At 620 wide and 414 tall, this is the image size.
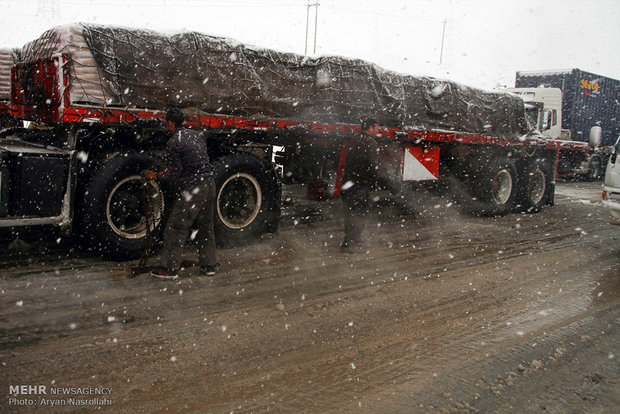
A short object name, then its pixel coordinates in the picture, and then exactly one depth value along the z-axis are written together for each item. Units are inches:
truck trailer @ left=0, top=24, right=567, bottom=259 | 201.6
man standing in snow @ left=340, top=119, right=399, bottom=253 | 260.2
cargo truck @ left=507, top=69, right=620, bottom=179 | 682.2
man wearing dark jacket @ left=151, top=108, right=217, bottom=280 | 198.1
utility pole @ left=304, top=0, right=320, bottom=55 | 1858.9
